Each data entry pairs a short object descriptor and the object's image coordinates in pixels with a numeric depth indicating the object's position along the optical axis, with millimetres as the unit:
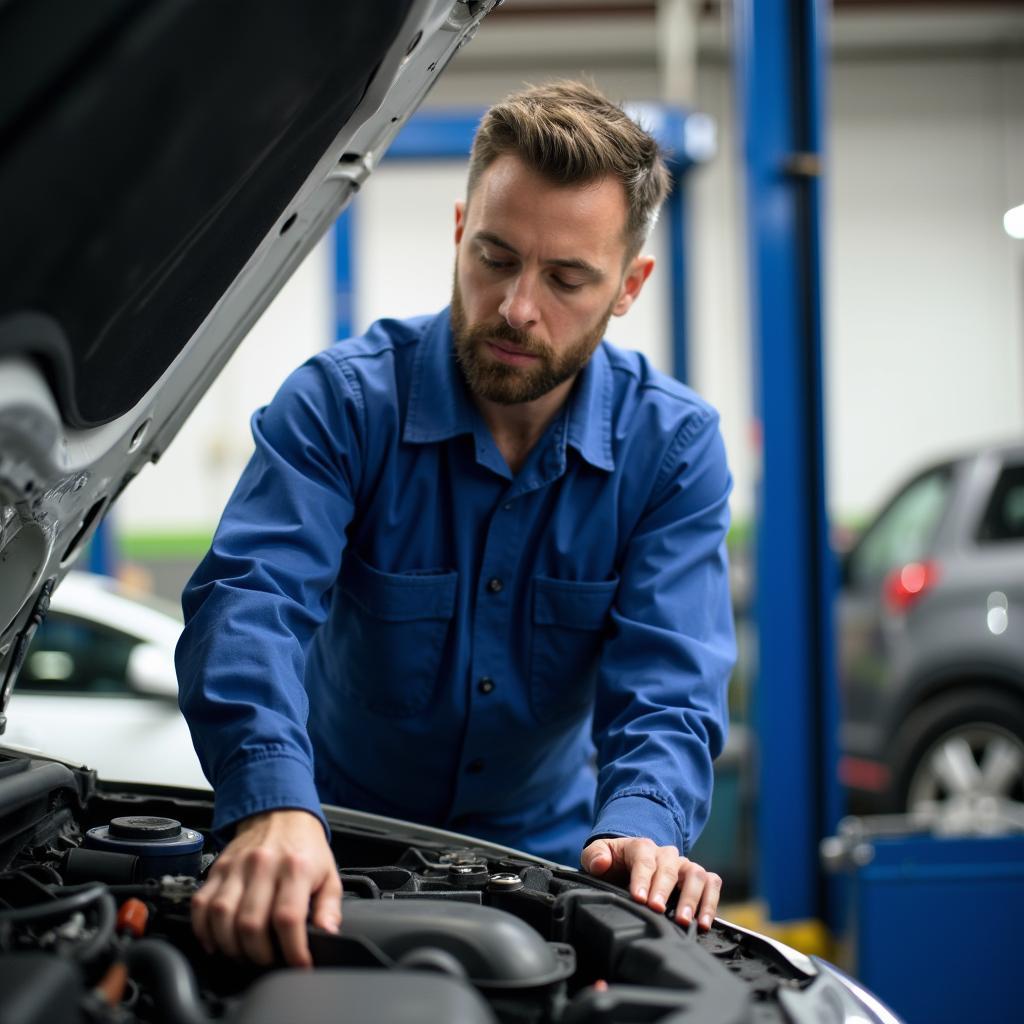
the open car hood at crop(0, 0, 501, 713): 798
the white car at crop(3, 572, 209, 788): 3275
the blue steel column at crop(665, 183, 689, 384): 5727
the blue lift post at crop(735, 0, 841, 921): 3516
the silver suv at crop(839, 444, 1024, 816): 4027
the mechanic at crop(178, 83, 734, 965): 1412
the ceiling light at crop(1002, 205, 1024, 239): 8703
